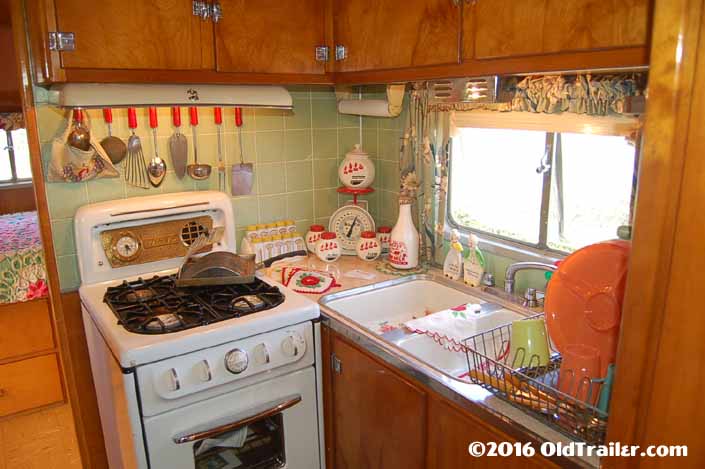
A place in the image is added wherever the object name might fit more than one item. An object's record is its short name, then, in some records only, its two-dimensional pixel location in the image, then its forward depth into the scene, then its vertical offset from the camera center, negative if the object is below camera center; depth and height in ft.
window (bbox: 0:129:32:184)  12.55 -0.61
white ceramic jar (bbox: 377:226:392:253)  7.69 -1.51
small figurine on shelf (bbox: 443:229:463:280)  6.52 -1.57
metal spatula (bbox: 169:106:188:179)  6.72 -0.22
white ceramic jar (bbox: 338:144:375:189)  7.64 -0.58
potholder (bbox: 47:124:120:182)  6.08 -0.37
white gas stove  5.13 -2.12
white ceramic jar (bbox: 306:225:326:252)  7.70 -1.49
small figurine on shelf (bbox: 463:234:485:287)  6.28 -1.56
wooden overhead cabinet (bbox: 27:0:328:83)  5.00 +0.86
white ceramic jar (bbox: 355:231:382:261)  7.42 -1.59
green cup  4.34 -1.69
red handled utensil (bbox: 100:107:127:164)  6.33 -0.17
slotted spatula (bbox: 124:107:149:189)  6.50 -0.39
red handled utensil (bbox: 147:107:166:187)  6.67 -0.46
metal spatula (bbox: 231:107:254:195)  7.27 -0.63
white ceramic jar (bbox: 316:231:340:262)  7.42 -1.59
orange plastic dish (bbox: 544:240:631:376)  3.81 -1.24
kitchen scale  7.73 -1.33
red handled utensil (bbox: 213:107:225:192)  6.97 -0.21
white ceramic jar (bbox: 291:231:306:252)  7.71 -1.58
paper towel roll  7.04 +0.25
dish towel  5.40 -1.97
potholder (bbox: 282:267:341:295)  6.49 -1.83
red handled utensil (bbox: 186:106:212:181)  6.88 -0.48
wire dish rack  3.55 -1.85
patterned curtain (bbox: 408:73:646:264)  4.95 +0.01
